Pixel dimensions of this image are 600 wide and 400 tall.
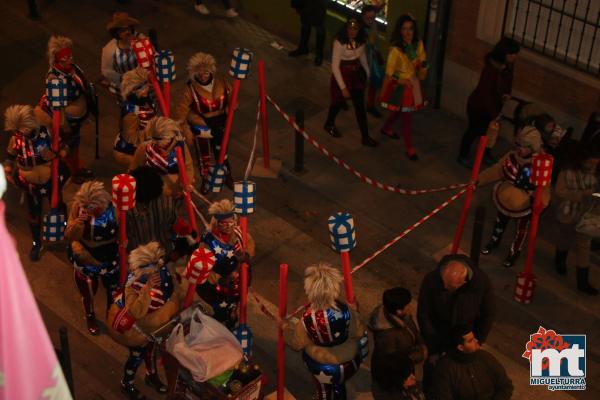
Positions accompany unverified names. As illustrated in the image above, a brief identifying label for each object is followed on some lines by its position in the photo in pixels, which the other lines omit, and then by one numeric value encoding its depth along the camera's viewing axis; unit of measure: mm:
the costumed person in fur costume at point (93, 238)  8172
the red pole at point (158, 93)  9992
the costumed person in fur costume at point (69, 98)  10297
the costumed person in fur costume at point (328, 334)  7242
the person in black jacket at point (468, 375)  6734
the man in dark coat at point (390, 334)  7297
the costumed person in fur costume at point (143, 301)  7422
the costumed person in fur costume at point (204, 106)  9922
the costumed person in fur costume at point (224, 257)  7980
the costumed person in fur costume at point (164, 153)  9172
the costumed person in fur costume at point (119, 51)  10820
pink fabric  2740
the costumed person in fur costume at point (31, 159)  9168
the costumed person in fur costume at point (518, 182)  9055
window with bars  11133
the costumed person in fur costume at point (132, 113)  10070
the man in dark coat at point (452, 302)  7812
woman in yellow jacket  10984
